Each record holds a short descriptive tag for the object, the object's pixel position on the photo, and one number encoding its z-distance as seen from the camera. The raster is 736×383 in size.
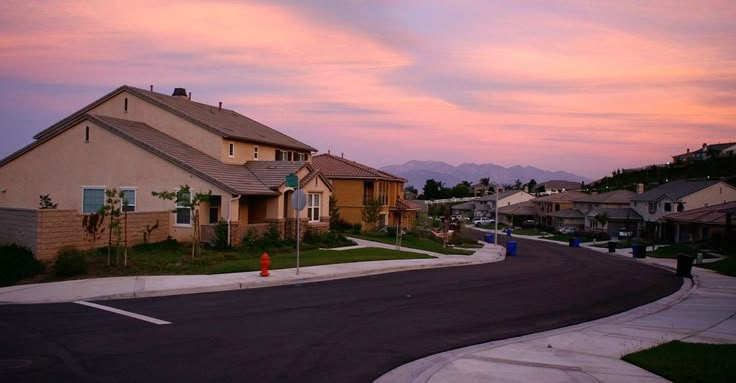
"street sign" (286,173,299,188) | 23.86
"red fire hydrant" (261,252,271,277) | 21.38
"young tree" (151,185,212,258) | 25.98
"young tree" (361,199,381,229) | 47.56
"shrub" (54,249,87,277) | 19.67
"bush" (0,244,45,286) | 18.75
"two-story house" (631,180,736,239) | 71.44
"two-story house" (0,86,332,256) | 31.42
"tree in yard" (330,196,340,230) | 46.18
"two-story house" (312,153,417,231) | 55.31
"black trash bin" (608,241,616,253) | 57.16
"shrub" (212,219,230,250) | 29.80
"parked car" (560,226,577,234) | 90.03
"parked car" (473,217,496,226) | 118.43
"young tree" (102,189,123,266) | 22.02
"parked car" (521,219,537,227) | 113.12
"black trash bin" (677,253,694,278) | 30.14
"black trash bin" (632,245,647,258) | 46.85
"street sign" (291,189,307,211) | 23.10
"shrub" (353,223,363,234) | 50.11
